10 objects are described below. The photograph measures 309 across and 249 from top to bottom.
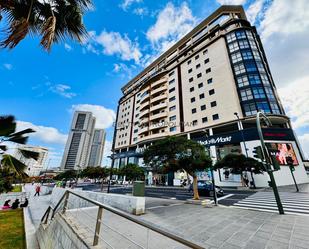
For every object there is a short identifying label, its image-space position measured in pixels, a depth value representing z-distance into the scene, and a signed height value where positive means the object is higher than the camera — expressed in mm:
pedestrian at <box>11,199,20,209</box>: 15680 -2233
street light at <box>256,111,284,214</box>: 7019 +889
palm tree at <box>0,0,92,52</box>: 3424 +4126
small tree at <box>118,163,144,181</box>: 28969 +2179
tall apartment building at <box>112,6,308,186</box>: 25672 +17734
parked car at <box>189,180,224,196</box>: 15702 -395
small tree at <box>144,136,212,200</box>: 12195 +2102
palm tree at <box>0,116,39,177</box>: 5301 +1220
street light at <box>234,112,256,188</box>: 24594 +7676
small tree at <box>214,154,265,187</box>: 19953 +2680
